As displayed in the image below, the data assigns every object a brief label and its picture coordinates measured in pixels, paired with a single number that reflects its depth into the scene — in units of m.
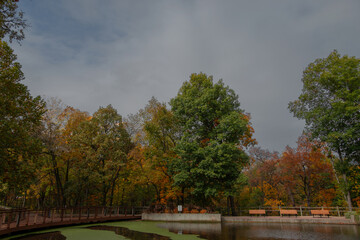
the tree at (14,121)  10.38
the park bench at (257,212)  19.60
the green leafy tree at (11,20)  7.86
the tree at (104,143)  23.14
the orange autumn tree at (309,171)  26.34
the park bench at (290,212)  18.41
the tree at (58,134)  19.34
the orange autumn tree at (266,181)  30.16
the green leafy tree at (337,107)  18.19
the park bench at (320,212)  17.31
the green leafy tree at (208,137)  20.00
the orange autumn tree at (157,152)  23.59
